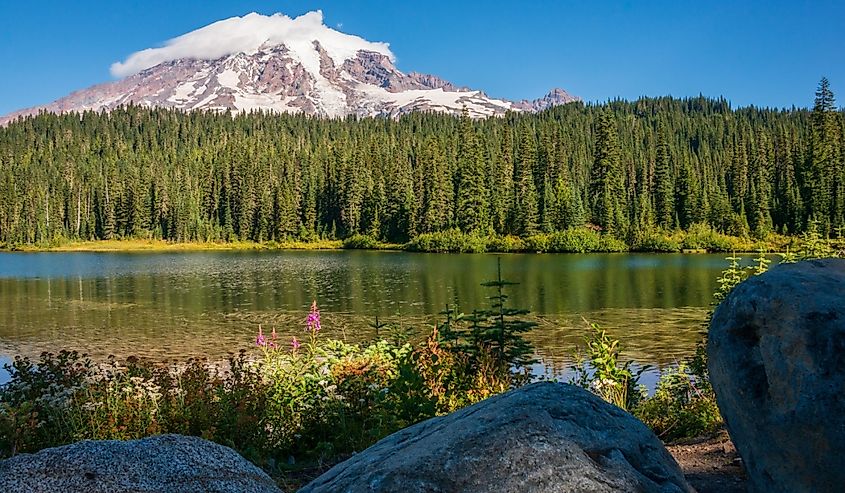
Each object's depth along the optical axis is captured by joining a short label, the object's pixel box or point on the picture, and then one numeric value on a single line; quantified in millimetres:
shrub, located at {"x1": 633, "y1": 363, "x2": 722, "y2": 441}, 8273
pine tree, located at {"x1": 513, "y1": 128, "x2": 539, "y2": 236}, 90250
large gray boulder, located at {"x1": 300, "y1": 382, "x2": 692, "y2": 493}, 2705
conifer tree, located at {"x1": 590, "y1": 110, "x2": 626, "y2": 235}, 97688
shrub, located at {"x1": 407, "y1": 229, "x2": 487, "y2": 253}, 86362
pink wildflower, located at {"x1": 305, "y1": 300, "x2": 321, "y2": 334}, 9930
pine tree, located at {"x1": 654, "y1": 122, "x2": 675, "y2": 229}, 96812
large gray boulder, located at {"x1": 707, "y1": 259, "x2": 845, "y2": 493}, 3789
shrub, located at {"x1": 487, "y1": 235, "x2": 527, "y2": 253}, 85250
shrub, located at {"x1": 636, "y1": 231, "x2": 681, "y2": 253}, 80750
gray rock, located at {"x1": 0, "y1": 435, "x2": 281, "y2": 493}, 3283
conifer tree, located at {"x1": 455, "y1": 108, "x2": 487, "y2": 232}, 93938
